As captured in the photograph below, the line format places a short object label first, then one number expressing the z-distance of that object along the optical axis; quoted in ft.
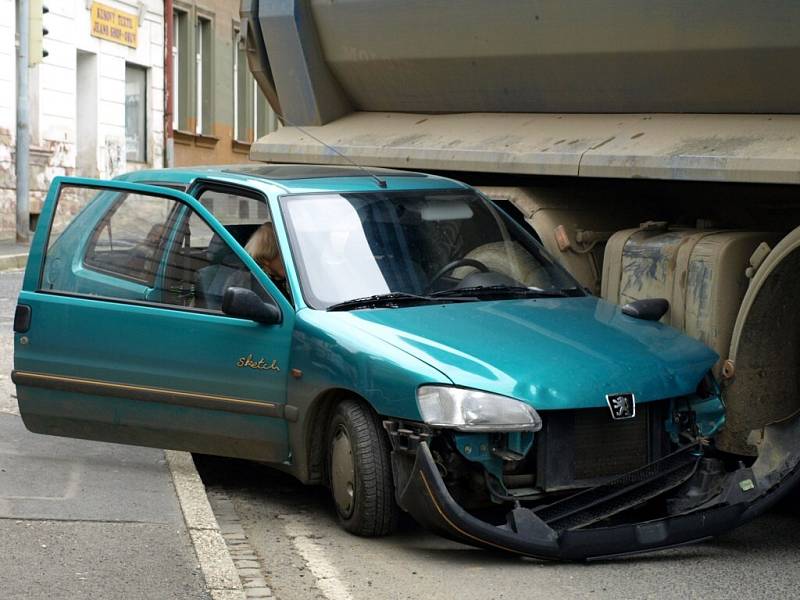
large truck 22.62
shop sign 92.07
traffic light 75.56
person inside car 22.45
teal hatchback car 19.20
